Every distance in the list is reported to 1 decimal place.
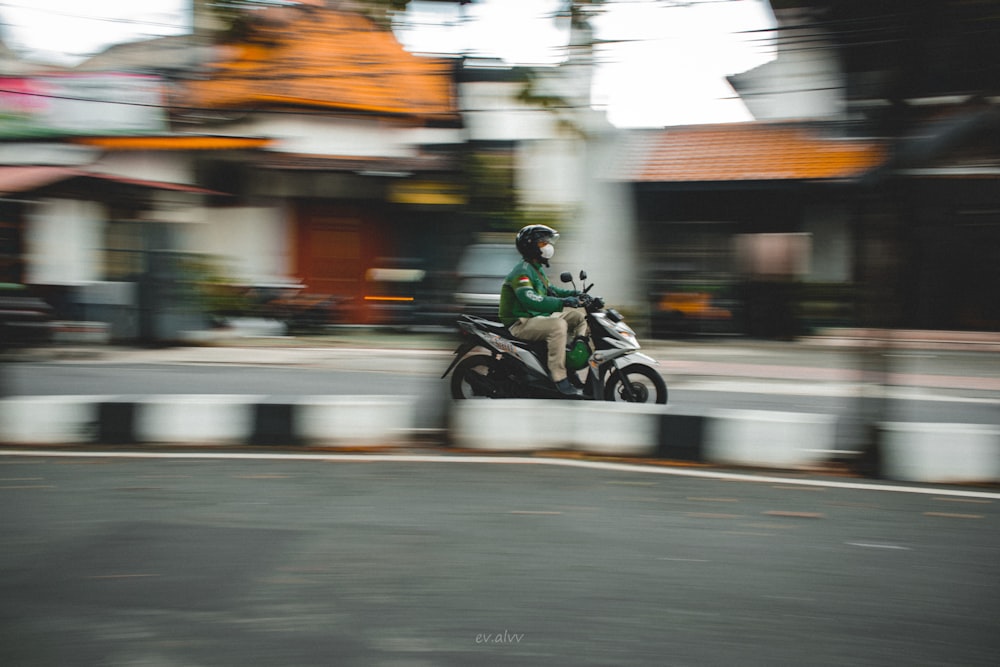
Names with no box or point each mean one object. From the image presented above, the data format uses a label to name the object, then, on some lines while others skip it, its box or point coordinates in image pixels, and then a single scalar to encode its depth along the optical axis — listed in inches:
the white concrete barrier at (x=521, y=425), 251.3
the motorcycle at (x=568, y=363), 293.9
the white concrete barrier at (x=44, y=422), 251.3
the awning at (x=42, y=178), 558.3
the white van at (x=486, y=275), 571.5
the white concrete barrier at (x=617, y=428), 245.1
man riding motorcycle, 292.2
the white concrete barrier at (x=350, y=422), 255.1
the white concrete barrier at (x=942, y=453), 219.3
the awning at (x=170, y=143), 692.1
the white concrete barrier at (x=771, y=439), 233.9
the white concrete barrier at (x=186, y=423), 252.8
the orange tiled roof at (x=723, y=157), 691.4
